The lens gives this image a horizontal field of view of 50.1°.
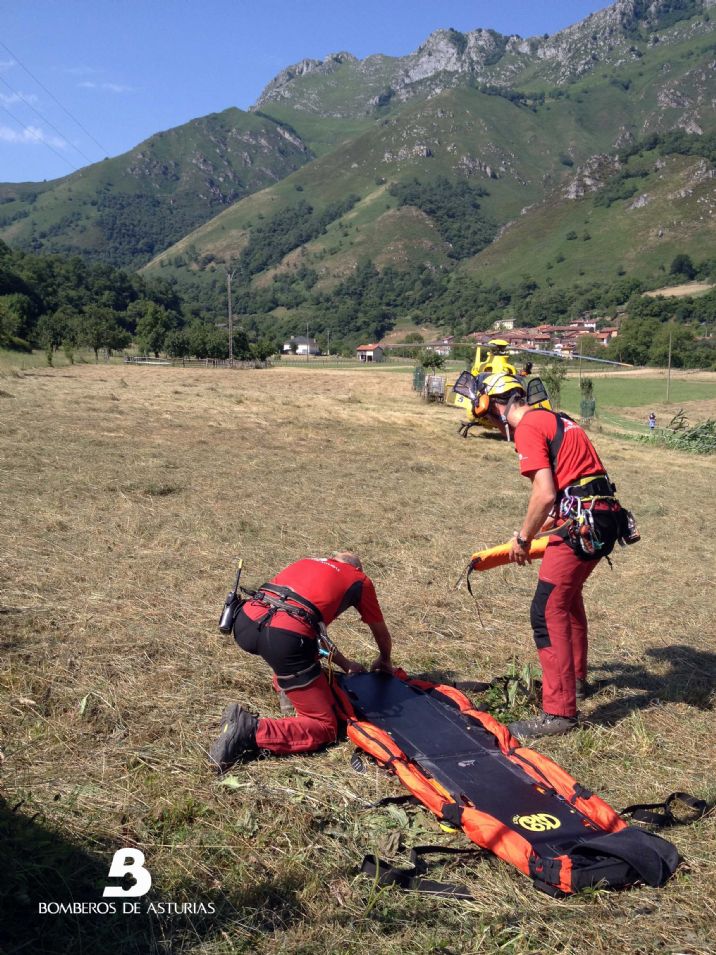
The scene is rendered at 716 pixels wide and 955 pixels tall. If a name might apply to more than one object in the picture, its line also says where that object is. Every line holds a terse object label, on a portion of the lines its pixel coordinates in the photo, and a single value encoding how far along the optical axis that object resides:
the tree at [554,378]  31.76
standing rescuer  5.24
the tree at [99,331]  65.88
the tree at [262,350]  79.06
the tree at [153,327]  75.75
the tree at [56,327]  65.75
